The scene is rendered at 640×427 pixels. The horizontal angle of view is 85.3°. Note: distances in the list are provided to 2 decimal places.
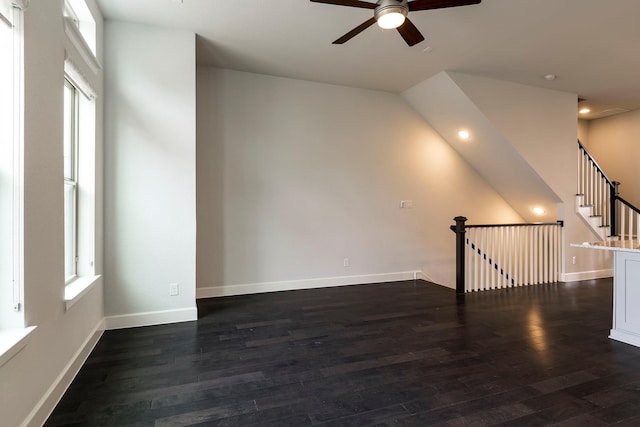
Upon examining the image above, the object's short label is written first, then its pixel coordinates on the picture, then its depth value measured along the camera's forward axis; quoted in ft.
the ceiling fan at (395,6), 8.61
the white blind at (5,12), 5.12
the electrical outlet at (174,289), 11.94
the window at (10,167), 5.37
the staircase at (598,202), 18.42
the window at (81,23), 8.39
